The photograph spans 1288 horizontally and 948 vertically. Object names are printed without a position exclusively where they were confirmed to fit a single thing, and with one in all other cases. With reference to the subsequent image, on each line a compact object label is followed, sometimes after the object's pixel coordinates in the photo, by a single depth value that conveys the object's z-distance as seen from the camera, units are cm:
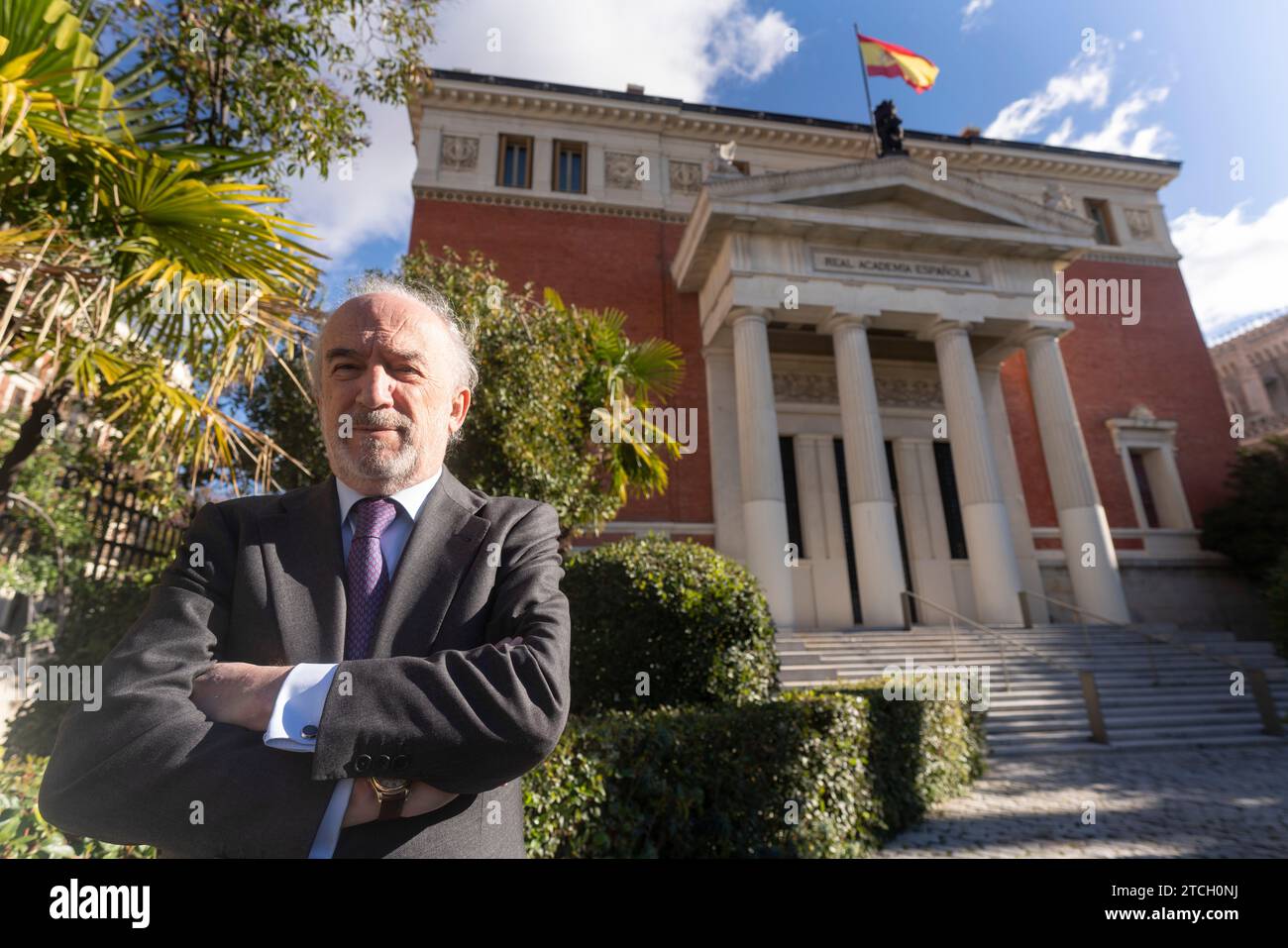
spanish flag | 1513
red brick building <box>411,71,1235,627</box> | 1339
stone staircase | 868
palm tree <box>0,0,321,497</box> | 313
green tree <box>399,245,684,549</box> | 709
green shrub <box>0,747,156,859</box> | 204
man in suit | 110
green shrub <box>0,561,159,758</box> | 596
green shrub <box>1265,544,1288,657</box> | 940
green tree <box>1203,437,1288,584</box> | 1513
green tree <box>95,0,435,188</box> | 538
